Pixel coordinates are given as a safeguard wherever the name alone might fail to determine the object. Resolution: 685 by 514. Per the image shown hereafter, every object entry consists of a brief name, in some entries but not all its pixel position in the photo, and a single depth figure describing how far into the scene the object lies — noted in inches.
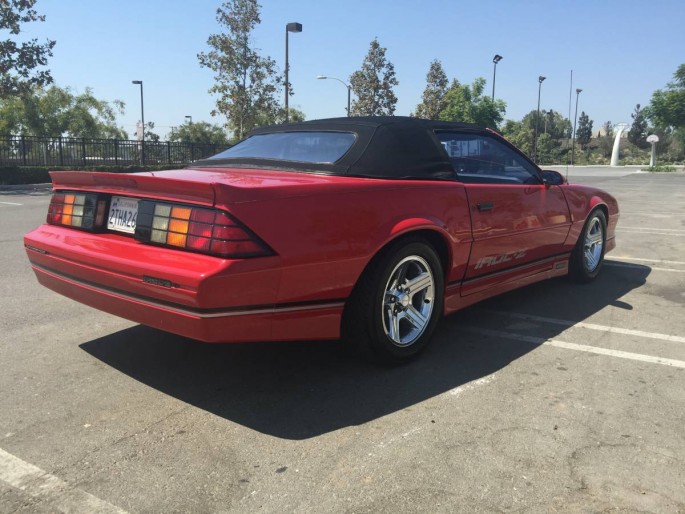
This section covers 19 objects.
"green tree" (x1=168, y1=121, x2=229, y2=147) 1935.3
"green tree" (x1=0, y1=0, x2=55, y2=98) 795.4
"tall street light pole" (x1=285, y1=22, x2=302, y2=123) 927.0
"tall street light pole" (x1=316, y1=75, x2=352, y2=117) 1347.7
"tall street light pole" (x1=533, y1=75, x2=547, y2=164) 2428.6
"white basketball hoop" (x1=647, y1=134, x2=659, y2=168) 1978.3
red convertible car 106.6
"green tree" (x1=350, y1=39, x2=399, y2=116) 1459.2
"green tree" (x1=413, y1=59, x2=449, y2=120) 1638.8
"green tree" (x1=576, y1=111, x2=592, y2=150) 4271.2
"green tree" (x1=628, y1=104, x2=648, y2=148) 3700.8
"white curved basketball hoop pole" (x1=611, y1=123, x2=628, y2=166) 2324.1
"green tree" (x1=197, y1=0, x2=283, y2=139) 1051.9
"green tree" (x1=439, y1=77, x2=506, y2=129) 1560.0
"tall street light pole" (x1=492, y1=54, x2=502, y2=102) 1690.6
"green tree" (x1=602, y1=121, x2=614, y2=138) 3611.5
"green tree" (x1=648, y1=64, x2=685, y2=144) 1919.3
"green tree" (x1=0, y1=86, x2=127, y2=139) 1451.8
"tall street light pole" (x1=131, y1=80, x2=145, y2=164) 1057.4
